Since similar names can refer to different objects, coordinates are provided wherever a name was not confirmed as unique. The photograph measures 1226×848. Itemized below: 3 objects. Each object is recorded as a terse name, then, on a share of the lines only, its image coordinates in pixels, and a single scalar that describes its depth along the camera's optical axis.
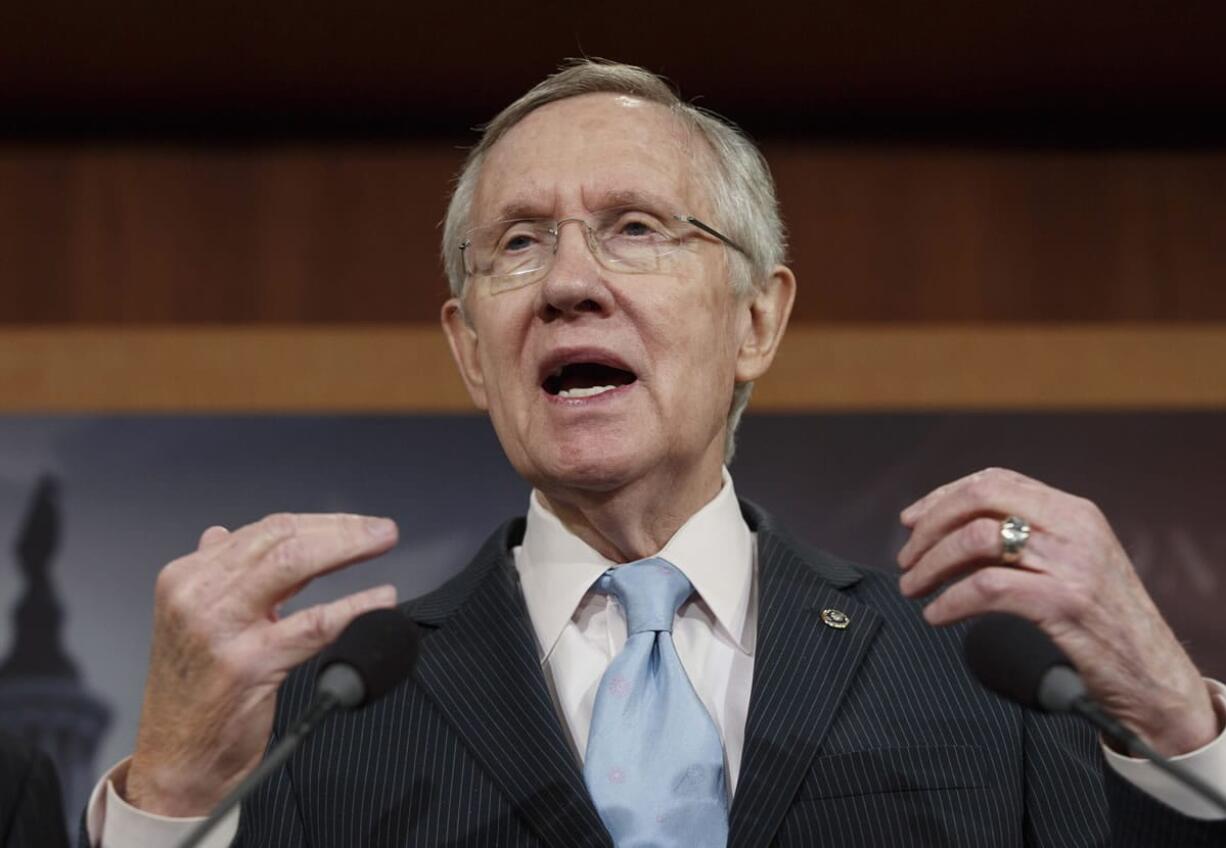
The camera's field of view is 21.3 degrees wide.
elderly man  1.39
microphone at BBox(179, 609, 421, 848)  1.31
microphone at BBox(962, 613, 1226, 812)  1.33
